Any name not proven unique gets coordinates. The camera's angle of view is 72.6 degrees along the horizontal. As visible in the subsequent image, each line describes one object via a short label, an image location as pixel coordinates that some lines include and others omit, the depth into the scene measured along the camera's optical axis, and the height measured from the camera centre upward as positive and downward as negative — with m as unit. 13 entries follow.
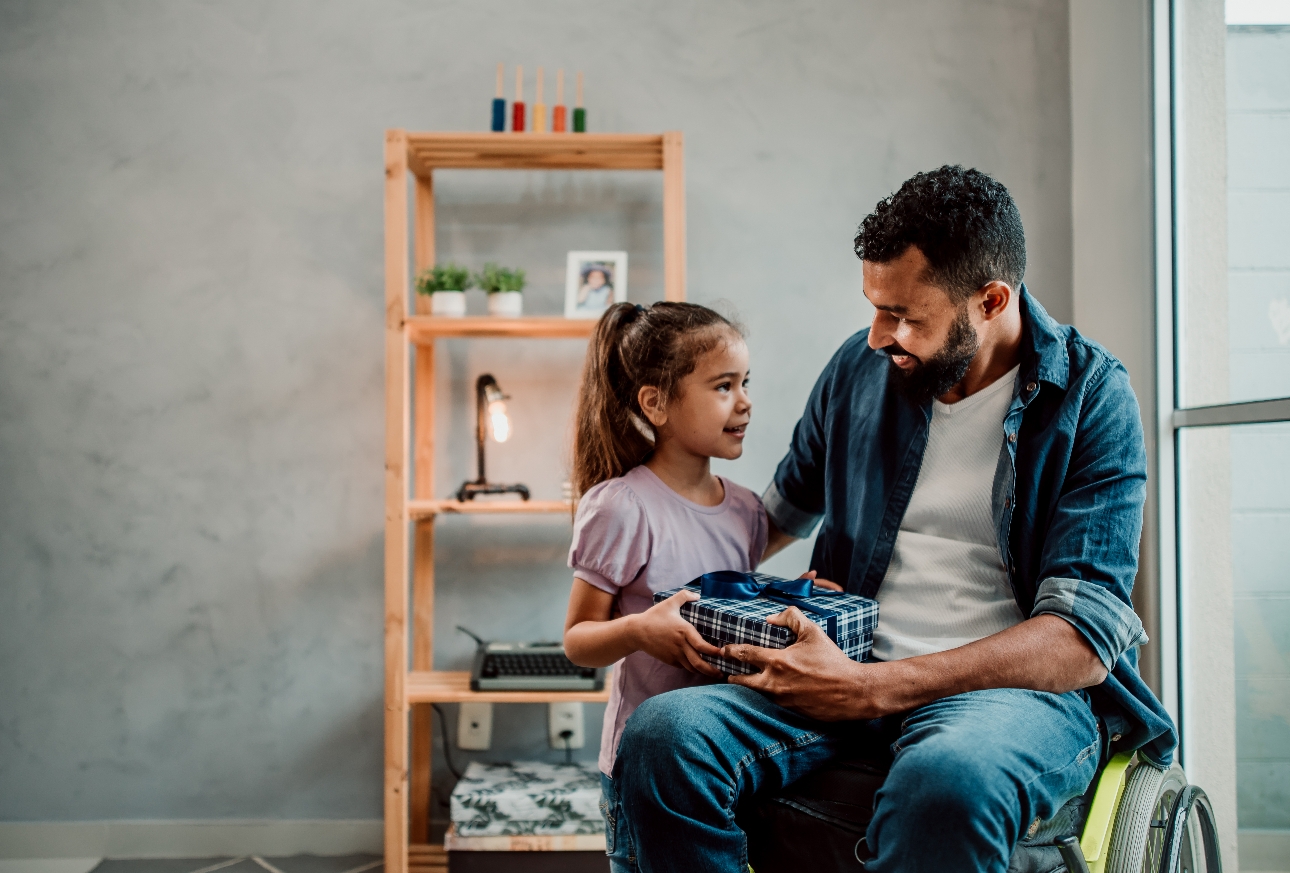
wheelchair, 1.11 -0.50
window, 1.62 +0.11
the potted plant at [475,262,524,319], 2.05 +0.35
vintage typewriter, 1.99 -0.54
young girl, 1.32 -0.07
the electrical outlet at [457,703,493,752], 2.26 -0.74
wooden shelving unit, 1.97 +0.25
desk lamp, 2.13 +0.04
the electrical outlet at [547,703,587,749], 2.25 -0.73
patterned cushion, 1.98 -0.84
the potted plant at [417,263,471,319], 2.05 +0.35
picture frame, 2.09 +0.38
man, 1.04 -0.21
